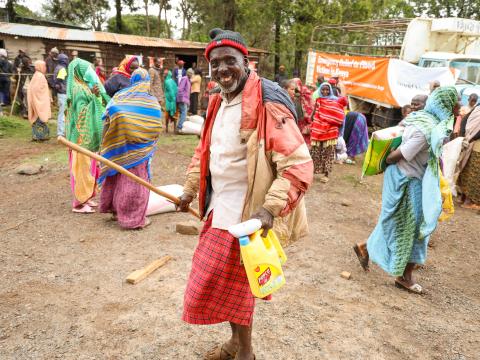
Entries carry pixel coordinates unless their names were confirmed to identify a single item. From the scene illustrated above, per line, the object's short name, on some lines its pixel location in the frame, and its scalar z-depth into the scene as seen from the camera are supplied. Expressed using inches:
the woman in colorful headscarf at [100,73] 402.9
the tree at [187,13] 1072.8
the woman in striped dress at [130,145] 156.3
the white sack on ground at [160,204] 189.3
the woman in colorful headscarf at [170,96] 393.4
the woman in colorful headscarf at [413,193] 121.8
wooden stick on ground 128.3
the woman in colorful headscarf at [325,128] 256.5
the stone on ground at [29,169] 251.3
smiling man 71.9
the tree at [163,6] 1009.5
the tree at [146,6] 1048.4
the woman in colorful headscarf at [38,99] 319.3
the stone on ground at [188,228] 168.6
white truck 381.4
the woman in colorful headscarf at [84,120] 182.9
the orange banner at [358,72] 414.2
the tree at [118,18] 953.5
